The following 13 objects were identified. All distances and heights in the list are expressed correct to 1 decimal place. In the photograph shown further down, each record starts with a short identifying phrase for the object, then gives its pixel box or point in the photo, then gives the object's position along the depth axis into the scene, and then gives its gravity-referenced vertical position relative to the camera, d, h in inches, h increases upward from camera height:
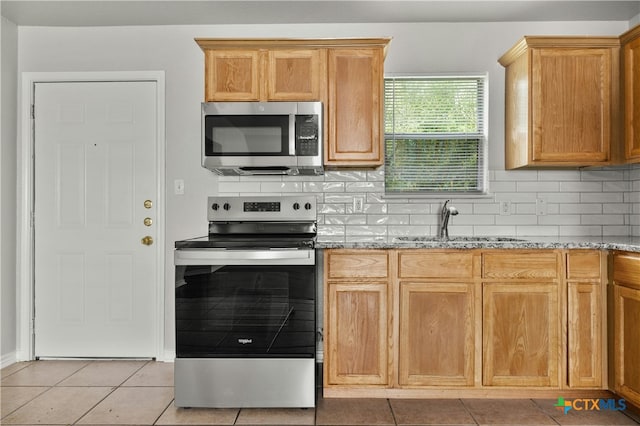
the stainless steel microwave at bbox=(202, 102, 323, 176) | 112.1 +19.1
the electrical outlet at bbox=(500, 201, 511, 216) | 128.3 +2.0
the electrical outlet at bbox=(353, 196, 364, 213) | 129.1 +2.7
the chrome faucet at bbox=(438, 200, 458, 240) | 123.1 -1.6
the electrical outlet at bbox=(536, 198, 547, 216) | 128.0 +2.0
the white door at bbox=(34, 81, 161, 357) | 132.4 -1.4
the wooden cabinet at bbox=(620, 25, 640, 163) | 108.1 +29.0
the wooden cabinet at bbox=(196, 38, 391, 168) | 114.7 +32.4
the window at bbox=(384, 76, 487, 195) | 130.4 +22.0
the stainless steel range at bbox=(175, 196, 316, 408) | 98.0 -23.2
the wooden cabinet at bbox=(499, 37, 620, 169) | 113.5 +28.0
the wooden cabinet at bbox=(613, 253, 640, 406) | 93.7 -22.4
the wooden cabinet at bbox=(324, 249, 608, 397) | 101.5 -22.8
